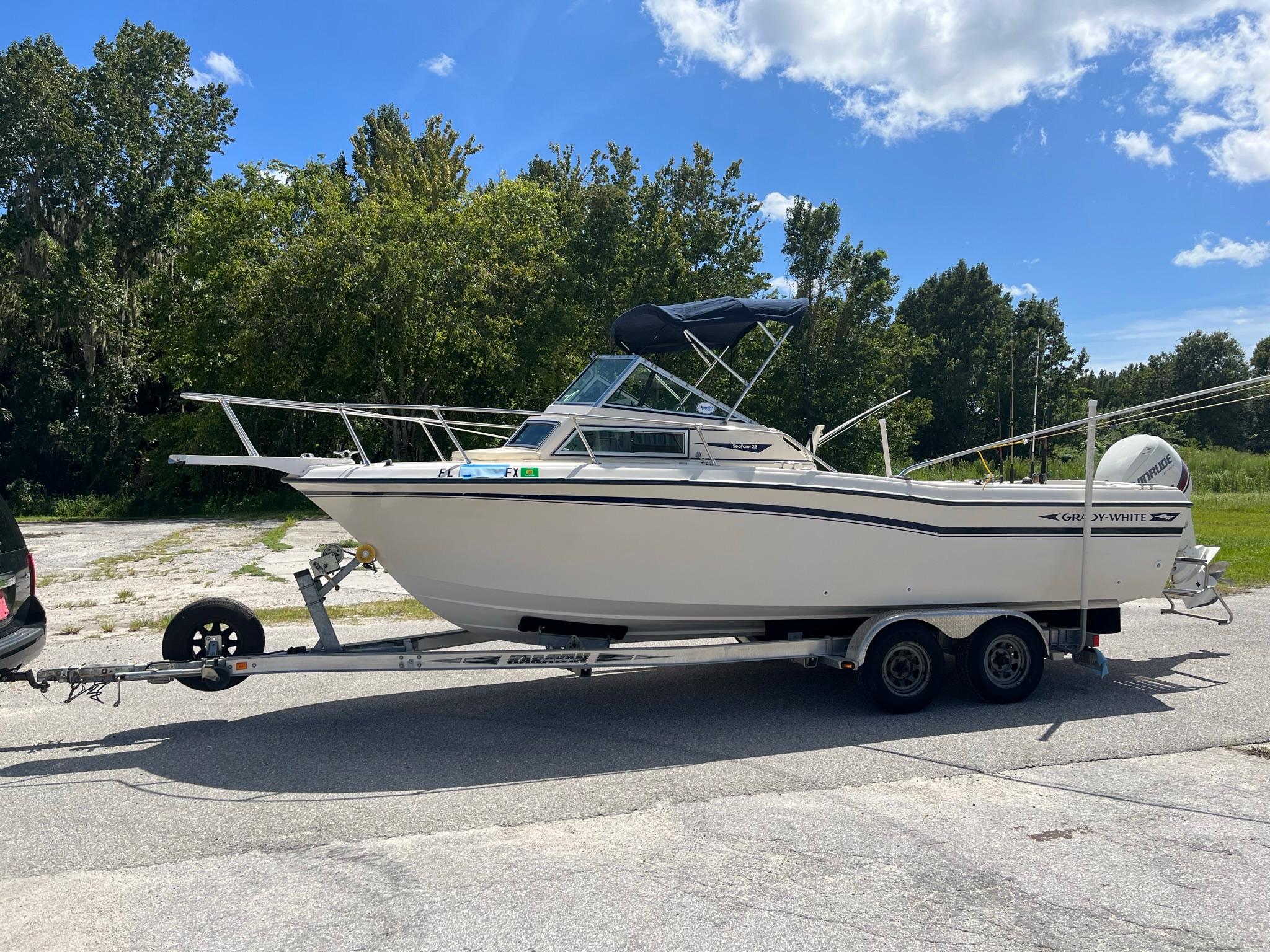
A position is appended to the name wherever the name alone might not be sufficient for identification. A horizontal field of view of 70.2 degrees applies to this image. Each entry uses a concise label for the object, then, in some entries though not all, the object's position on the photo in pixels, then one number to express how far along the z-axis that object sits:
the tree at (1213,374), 57.19
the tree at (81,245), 27.38
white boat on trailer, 5.70
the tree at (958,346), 41.94
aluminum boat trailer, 5.49
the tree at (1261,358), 62.97
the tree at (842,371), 27.88
